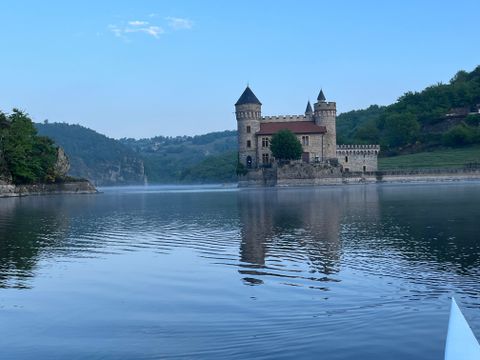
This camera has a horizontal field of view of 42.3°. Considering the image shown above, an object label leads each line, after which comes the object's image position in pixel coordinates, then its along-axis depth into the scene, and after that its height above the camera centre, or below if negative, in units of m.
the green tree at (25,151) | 71.38 +3.37
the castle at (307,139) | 97.81 +5.52
